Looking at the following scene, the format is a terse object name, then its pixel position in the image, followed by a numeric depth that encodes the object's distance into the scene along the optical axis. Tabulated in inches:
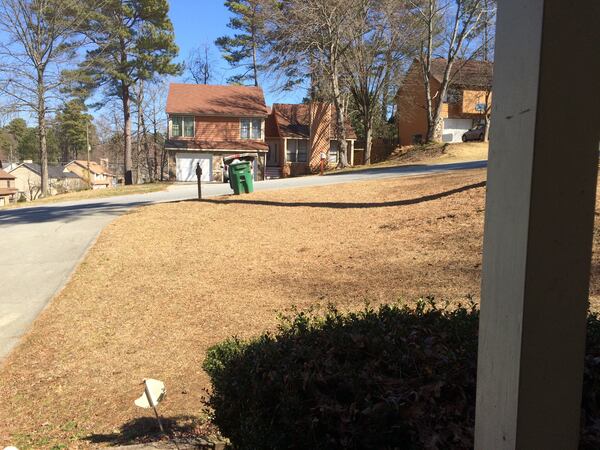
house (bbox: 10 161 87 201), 2689.5
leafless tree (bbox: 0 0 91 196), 1241.8
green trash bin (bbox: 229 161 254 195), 631.8
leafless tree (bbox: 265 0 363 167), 1107.3
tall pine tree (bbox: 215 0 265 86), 1743.4
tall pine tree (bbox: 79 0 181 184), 1401.3
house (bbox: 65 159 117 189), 3164.4
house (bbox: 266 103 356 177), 1567.4
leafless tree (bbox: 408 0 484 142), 1154.0
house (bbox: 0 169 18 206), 2315.5
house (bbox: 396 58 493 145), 1569.9
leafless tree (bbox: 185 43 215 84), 2123.5
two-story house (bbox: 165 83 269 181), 1429.6
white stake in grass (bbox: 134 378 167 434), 106.1
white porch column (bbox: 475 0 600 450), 54.6
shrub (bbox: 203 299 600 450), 79.3
